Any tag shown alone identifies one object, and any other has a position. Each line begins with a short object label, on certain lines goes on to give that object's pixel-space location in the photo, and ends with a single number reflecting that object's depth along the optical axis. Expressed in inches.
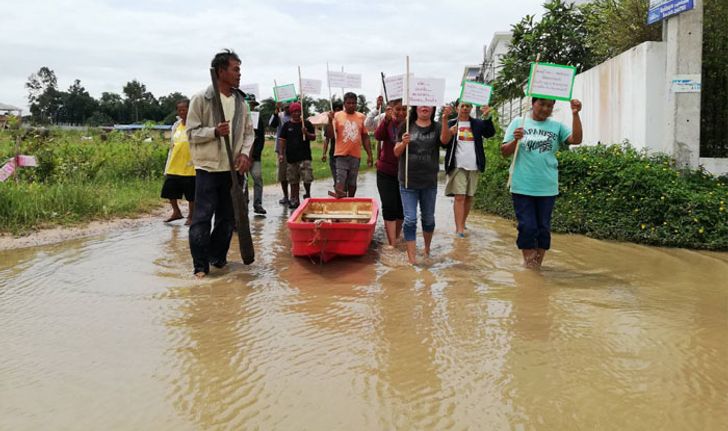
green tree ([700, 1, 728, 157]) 330.3
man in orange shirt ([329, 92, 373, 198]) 337.1
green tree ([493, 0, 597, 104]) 571.8
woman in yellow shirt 322.3
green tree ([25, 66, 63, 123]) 4086.1
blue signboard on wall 302.5
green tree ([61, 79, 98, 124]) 4168.3
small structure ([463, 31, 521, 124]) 714.0
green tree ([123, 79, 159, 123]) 4271.7
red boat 237.3
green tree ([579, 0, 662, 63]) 401.1
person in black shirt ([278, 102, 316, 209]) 396.5
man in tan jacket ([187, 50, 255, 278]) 218.8
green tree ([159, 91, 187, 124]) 4151.1
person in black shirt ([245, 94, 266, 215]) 375.2
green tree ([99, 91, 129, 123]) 4249.5
